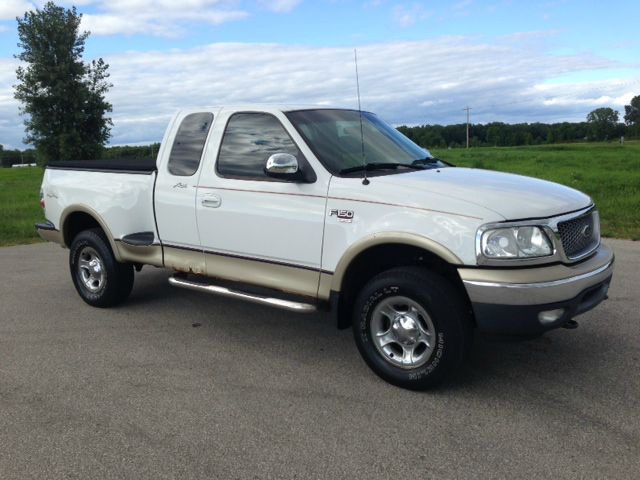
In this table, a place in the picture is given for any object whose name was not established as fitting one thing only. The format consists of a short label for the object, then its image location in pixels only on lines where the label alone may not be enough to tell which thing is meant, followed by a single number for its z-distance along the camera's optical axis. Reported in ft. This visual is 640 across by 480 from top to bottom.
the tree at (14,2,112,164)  148.15
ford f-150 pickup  12.26
